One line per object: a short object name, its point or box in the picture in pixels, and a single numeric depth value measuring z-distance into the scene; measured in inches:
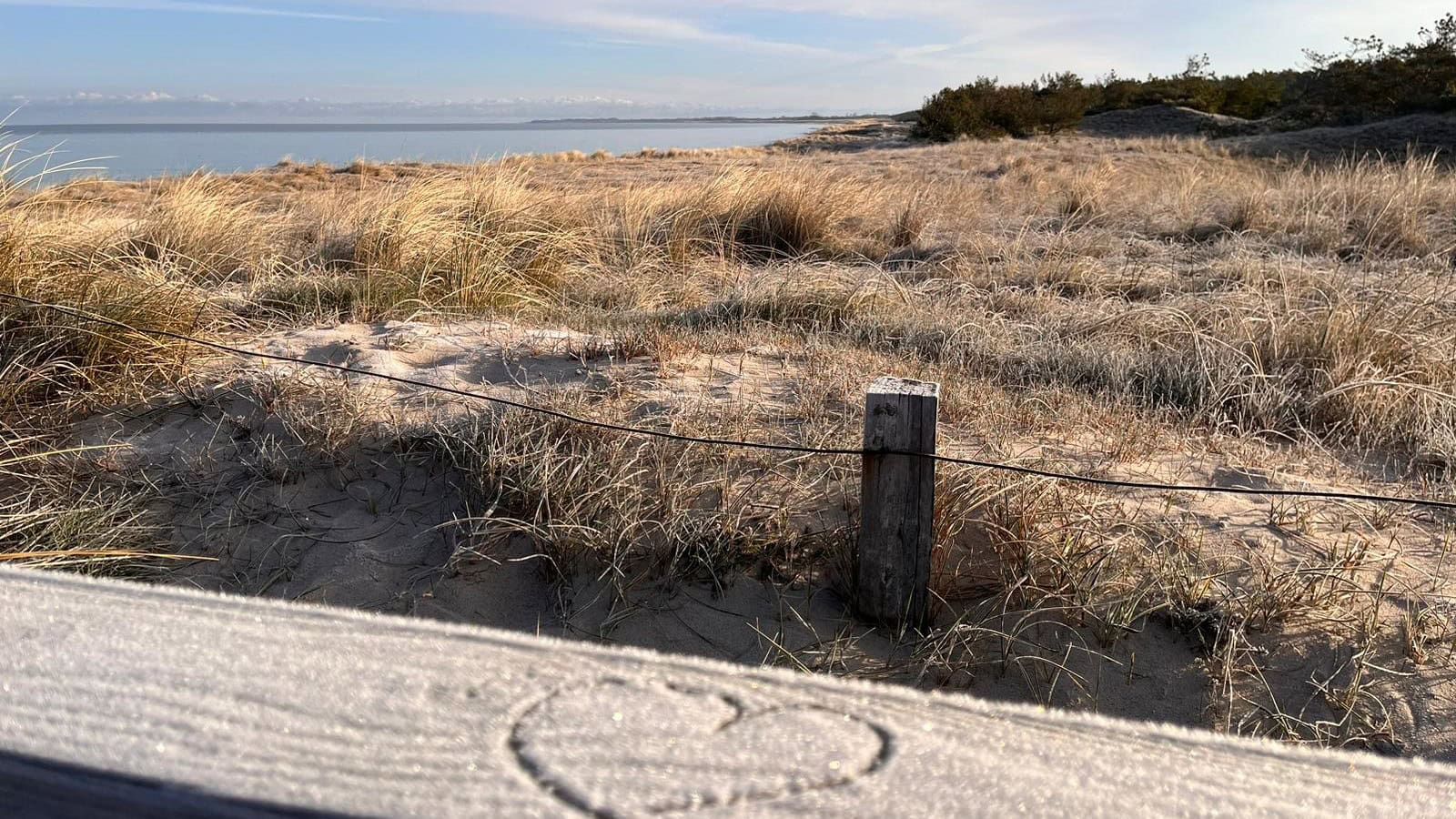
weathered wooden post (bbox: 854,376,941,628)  86.4
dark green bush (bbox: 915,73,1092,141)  989.2
